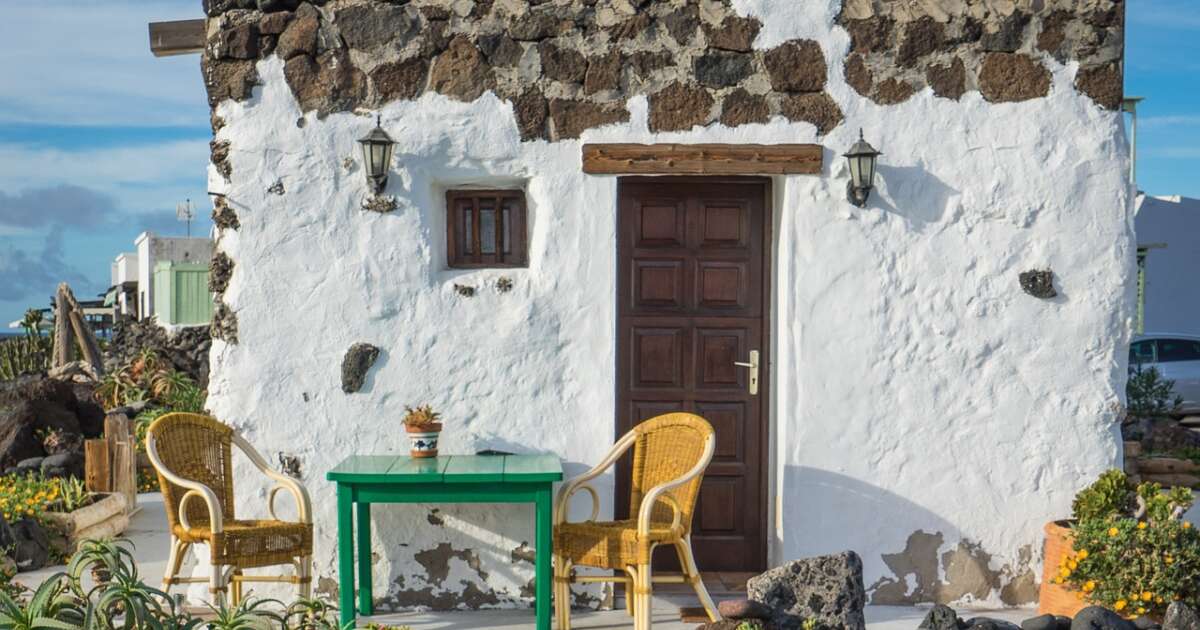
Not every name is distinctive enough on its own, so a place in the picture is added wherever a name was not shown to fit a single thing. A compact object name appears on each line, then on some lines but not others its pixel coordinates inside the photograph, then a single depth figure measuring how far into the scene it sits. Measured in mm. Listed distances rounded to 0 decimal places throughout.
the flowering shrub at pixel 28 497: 6683
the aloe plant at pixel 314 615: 3742
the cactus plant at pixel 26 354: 15033
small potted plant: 5238
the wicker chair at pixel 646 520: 4789
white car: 14539
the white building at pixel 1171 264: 20078
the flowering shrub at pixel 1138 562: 4754
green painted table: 4840
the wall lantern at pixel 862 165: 5367
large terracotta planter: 5070
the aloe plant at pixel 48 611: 3295
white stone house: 5480
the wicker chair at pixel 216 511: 4801
